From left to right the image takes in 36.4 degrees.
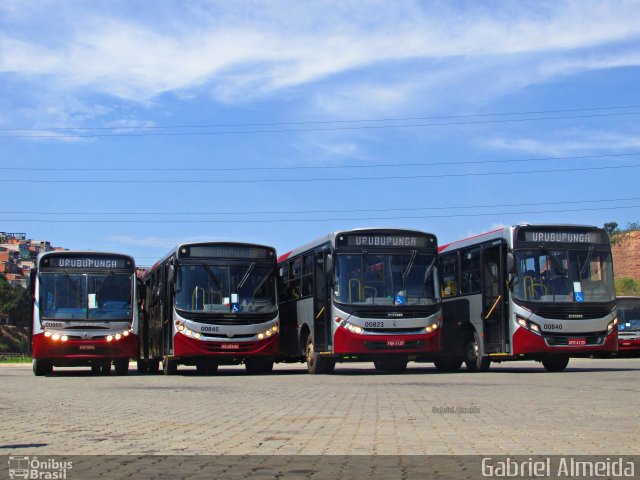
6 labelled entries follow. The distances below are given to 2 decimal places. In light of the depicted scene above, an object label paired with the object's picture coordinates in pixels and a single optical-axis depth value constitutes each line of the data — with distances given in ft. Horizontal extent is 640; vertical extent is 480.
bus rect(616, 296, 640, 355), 133.18
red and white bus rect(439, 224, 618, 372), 76.59
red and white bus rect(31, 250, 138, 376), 83.20
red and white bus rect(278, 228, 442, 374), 78.69
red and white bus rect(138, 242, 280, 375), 82.23
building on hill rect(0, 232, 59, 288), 609.83
